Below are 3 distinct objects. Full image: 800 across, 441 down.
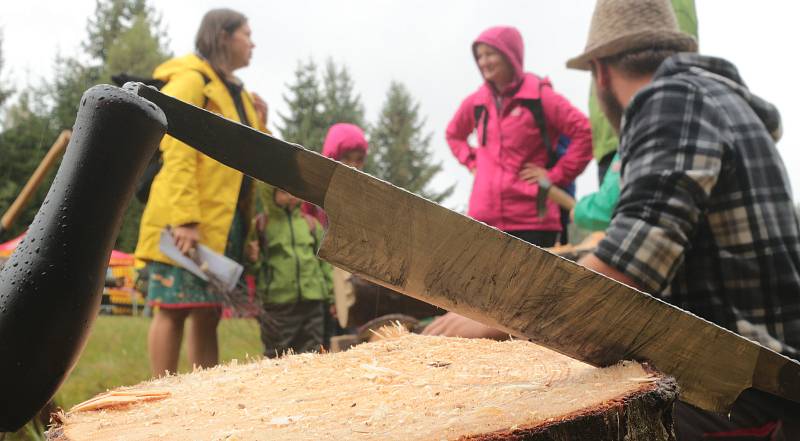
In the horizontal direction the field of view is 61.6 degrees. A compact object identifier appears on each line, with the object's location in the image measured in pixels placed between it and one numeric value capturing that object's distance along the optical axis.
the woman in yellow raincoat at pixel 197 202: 2.98
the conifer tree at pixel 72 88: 14.07
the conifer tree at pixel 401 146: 28.45
